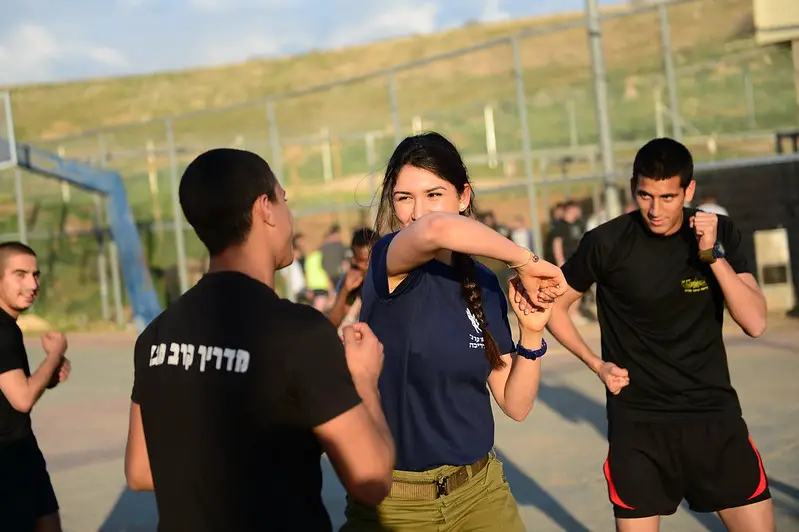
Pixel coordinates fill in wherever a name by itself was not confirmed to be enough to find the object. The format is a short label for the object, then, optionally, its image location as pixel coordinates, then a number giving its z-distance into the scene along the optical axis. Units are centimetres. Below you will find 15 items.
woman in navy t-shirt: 323
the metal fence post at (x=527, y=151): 1512
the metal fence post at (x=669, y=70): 1384
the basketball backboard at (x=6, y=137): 1773
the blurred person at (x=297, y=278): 1698
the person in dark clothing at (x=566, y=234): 1617
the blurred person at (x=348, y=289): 604
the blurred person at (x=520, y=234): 1714
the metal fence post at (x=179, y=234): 1806
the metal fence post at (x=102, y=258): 2069
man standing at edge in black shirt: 446
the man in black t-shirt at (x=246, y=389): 223
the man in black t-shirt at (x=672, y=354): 418
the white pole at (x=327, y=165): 2278
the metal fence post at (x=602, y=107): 1395
